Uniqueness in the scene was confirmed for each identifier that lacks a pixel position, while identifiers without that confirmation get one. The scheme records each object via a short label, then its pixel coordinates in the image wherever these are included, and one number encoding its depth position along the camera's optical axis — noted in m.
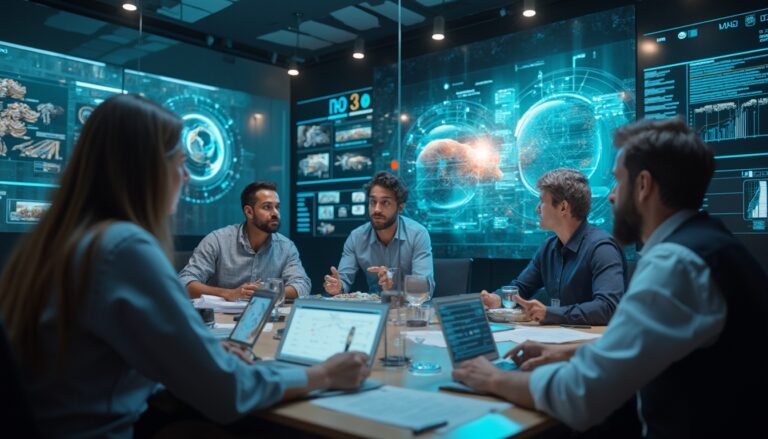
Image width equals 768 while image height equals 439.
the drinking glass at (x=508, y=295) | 2.47
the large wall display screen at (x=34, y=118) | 4.50
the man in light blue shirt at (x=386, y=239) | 3.89
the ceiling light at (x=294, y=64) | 5.54
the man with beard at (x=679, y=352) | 1.16
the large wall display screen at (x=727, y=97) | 3.63
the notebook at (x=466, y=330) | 1.50
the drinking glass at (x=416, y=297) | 1.71
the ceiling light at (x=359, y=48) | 5.47
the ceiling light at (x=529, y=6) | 4.41
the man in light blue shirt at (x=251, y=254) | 3.53
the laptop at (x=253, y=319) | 1.76
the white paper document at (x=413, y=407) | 1.14
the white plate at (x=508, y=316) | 2.49
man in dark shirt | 2.40
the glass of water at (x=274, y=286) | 2.48
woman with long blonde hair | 1.10
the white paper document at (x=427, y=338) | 2.01
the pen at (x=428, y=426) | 1.08
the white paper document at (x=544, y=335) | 2.03
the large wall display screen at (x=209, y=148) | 5.54
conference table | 1.10
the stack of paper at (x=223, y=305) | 2.74
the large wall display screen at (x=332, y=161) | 5.78
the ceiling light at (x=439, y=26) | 4.81
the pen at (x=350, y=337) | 1.53
